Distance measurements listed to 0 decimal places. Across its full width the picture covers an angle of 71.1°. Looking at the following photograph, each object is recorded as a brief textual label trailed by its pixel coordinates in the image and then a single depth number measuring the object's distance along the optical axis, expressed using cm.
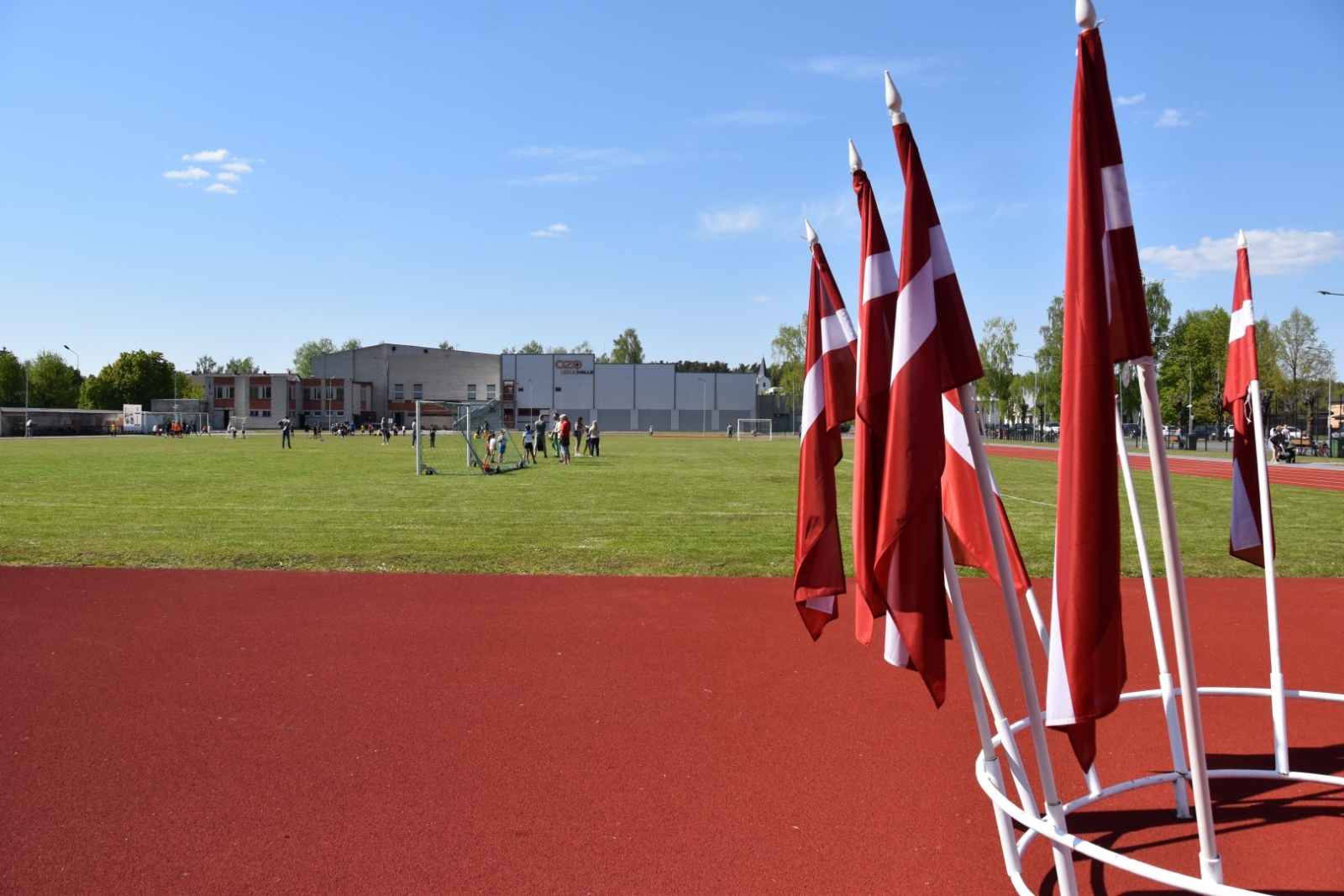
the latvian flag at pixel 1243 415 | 468
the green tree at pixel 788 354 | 10075
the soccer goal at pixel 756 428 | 9708
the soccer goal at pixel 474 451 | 2970
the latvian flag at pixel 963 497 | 390
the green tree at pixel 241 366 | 18388
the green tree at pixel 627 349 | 16300
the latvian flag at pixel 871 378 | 330
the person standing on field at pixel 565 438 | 3375
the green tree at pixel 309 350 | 16362
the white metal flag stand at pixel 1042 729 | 280
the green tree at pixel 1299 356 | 5369
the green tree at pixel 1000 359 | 8219
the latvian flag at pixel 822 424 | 399
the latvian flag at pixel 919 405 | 311
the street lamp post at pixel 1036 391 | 8319
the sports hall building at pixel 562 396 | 10638
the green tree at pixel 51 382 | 12069
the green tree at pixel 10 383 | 11756
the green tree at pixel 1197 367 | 5181
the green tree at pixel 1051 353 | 6788
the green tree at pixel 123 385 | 11712
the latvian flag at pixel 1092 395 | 290
